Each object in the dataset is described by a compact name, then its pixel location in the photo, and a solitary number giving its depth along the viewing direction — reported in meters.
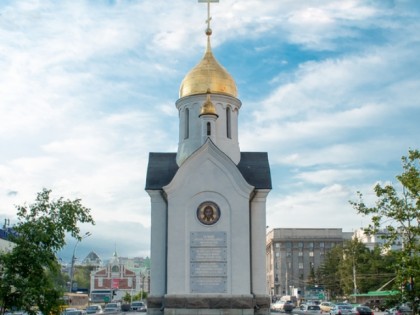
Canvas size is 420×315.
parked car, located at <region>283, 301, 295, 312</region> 47.19
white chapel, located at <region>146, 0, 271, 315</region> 23.95
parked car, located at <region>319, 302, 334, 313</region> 43.41
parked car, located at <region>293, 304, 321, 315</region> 45.89
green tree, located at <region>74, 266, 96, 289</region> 111.31
